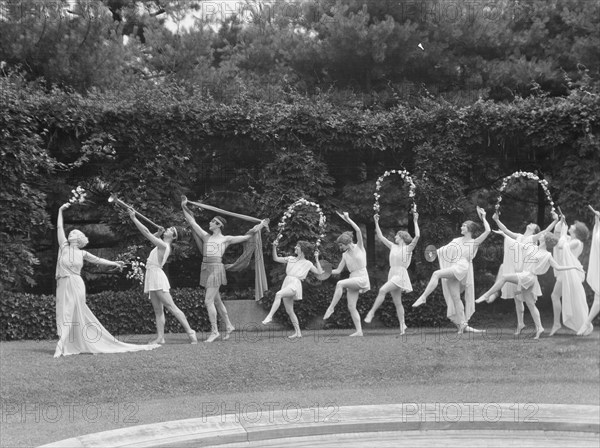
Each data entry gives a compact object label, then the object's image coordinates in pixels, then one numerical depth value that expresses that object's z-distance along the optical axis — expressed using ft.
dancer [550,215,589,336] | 52.06
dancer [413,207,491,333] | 52.90
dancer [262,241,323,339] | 53.16
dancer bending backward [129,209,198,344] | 49.47
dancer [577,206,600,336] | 51.22
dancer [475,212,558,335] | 53.36
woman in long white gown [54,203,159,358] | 46.55
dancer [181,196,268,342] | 52.06
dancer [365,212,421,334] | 53.67
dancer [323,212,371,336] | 53.67
